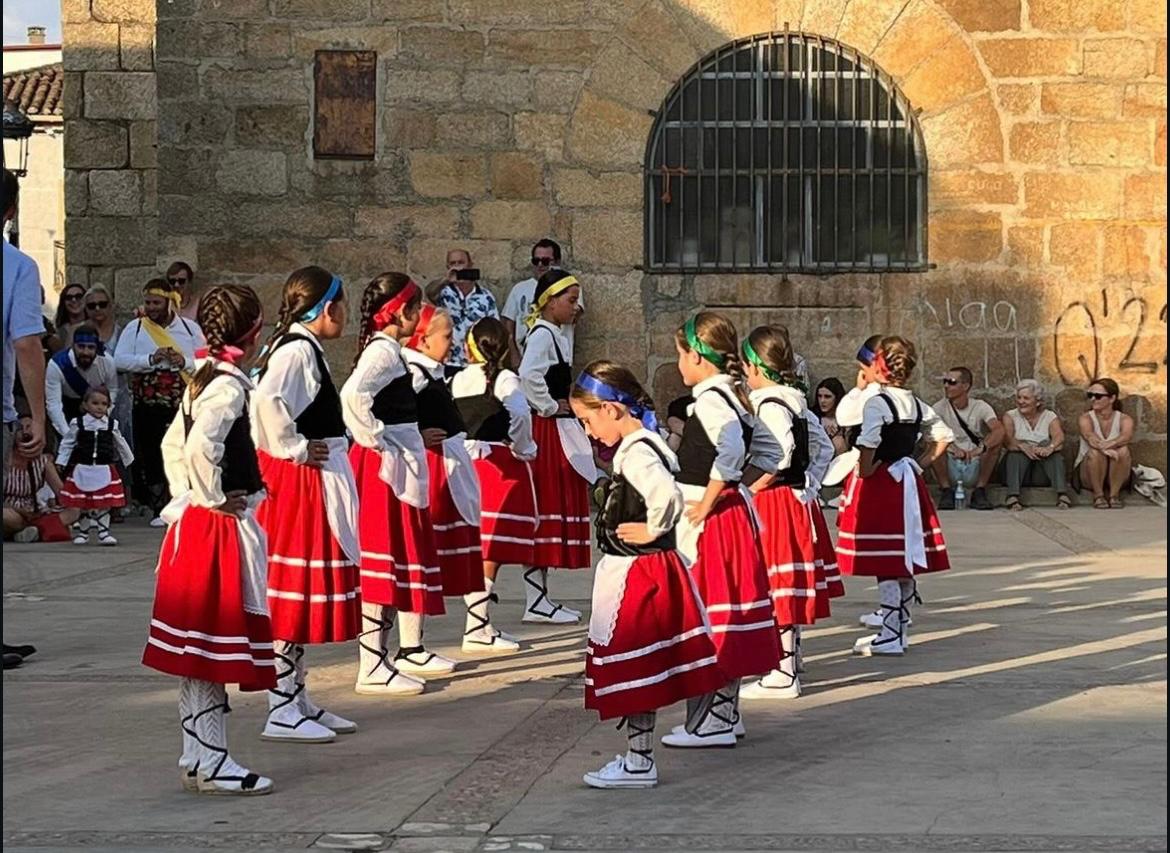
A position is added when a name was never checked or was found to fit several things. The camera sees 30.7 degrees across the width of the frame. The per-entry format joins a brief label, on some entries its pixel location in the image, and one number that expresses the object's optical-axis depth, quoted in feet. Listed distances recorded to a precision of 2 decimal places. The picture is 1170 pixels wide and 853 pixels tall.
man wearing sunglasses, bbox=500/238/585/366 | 49.67
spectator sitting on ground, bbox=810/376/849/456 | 49.60
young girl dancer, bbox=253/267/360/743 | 24.29
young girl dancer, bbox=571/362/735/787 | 21.53
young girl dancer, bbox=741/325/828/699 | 26.40
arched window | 51.55
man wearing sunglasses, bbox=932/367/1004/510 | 50.60
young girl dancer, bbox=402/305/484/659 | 28.99
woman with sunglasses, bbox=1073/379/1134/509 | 50.72
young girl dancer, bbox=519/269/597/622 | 33.58
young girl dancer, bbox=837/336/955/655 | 30.14
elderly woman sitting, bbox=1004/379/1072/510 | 50.83
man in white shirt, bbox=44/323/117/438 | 46.39
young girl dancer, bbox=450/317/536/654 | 31.99
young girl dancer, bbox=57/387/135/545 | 44.88
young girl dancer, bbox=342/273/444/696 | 26.96
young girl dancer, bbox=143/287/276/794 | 21.24
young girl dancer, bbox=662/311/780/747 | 23.43
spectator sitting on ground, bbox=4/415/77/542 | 44.78
